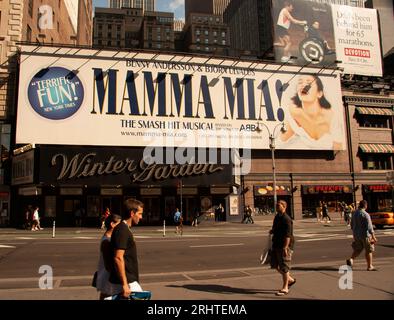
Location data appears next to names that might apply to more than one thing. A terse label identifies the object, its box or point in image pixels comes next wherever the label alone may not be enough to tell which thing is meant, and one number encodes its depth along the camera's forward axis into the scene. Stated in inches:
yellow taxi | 1064.8
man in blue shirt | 430.2
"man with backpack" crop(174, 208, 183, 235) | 1106.2
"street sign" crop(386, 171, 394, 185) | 844.7
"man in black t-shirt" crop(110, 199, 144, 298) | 197.0
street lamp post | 1542.9
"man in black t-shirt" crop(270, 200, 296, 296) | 332.2
